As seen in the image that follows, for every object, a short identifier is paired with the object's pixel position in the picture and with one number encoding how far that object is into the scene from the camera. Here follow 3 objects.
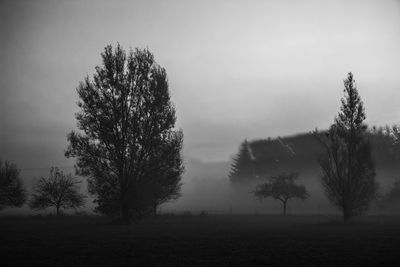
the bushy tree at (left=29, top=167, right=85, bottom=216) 43.91
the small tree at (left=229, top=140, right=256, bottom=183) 76.56
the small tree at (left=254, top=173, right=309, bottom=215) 48.31
